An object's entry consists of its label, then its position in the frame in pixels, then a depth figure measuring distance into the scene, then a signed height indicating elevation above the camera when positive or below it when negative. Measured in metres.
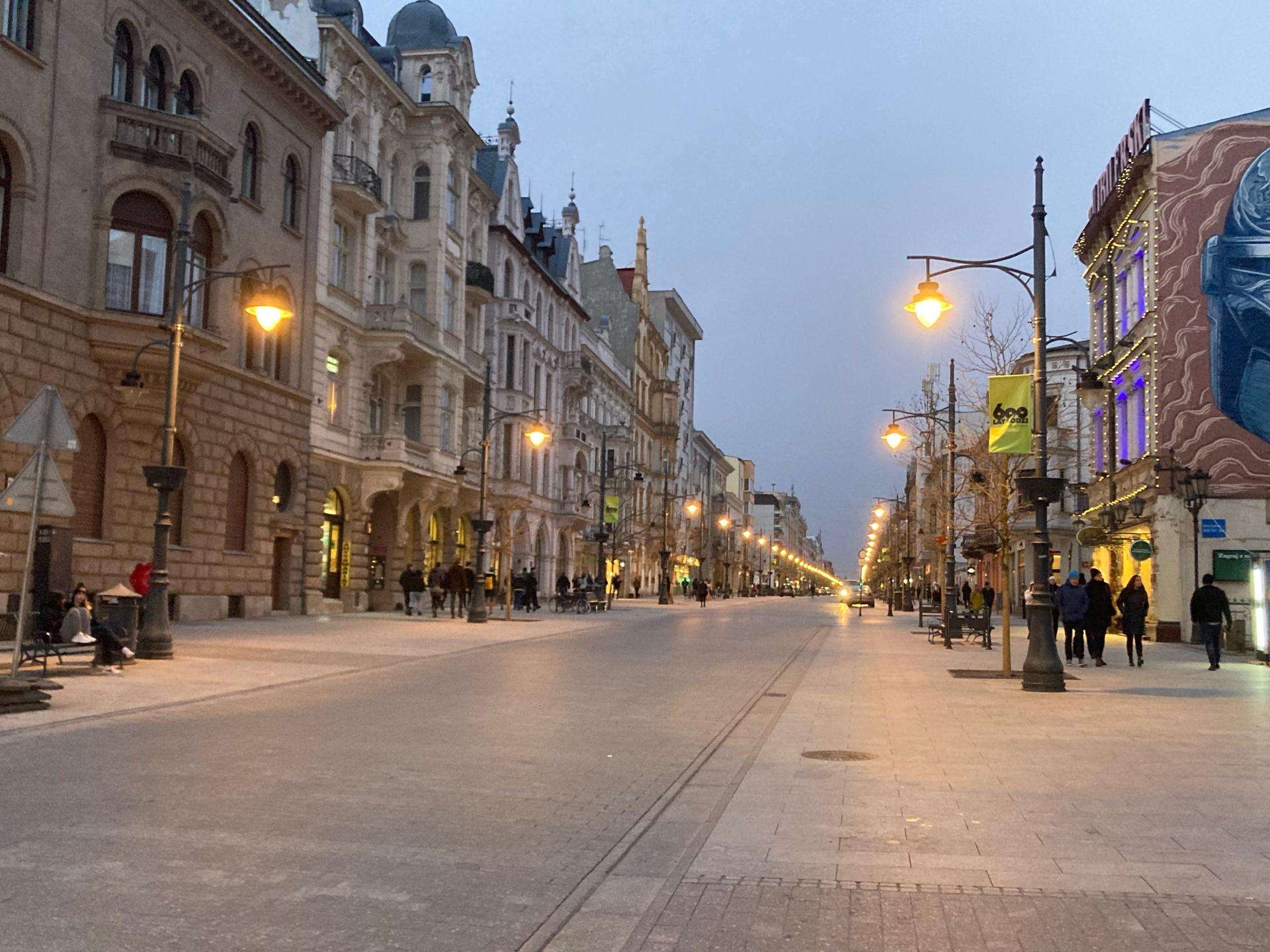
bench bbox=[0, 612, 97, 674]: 14.91 -1.08
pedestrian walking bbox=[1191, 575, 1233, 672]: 21.50 -0.28
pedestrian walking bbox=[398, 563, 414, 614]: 37.12 -0.25
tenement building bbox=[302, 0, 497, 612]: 36.12 +8.60
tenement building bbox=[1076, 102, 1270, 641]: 32.41 +6.34
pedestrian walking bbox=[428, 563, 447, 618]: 37.22 -0.31
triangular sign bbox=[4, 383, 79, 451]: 12.53 +1.42
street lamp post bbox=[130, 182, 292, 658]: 17.83 +1.30
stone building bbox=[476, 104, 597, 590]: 52.88 +9.63
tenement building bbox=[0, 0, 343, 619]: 22.66 +6.13
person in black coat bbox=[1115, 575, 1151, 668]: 22.47 -0.29
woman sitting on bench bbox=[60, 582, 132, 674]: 16.22 -0.88
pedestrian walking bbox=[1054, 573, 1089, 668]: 22.39 -0.30
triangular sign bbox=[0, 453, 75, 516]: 12.66 +0.73
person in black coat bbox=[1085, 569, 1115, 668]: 22.33 -0.38
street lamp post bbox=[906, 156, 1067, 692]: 16.86 +1.35
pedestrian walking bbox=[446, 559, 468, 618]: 36.47 -0.17
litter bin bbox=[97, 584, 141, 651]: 17.33 -0.59
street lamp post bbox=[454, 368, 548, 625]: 32.78 +1.39
